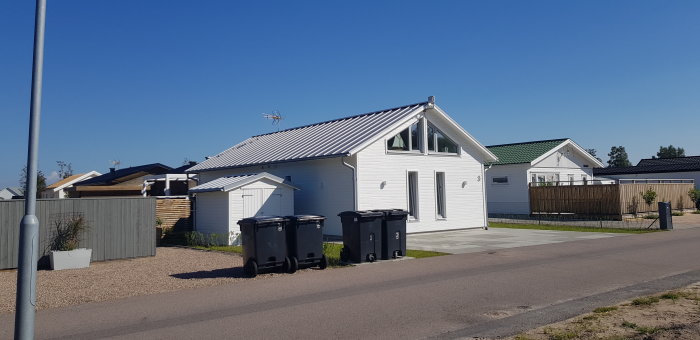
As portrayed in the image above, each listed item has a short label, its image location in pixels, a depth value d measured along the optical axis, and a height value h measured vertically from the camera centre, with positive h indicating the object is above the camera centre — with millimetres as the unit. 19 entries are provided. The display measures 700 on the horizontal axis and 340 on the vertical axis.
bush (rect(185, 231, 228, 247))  19141 -902
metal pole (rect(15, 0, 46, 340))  4855 -76
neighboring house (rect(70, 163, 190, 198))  29309 +1734
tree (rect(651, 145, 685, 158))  92188 +9439
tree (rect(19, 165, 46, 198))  56594 +3861
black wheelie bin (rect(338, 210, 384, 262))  13490 -612
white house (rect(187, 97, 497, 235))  20234 +1816
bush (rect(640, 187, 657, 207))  29375 +596
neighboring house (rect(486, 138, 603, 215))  32656 +2437
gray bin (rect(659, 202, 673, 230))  21750 -373
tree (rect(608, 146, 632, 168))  105250 +10025
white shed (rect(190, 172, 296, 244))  19062 +438
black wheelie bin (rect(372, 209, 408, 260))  14000 -586
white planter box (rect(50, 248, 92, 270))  13516 -1077
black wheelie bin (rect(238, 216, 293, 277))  11805 -688
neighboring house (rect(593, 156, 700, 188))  38969 +2839
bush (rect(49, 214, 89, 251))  13992 -415
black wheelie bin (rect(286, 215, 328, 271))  12383 -670
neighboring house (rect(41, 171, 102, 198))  39375 +2579
